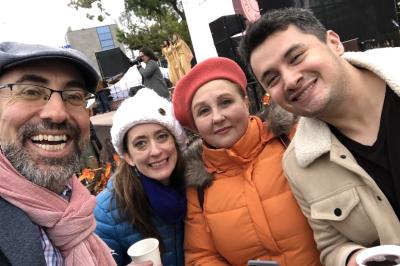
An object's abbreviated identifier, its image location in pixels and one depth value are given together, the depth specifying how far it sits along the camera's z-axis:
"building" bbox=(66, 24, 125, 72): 61.58
